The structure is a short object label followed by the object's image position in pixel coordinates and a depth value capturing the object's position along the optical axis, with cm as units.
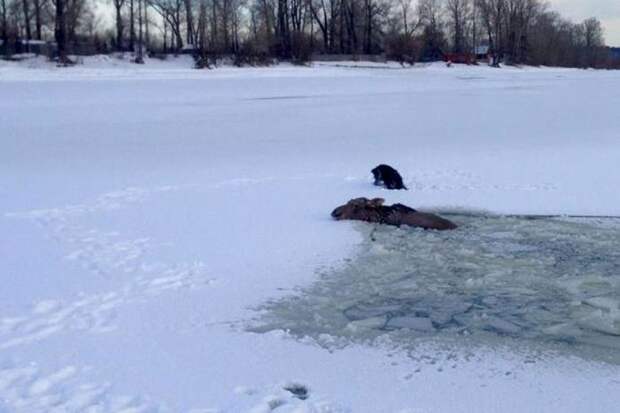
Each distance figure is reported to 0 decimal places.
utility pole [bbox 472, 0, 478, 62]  8412
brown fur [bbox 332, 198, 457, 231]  855
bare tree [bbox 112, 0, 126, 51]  5002
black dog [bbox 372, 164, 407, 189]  1111
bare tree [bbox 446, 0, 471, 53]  8238
